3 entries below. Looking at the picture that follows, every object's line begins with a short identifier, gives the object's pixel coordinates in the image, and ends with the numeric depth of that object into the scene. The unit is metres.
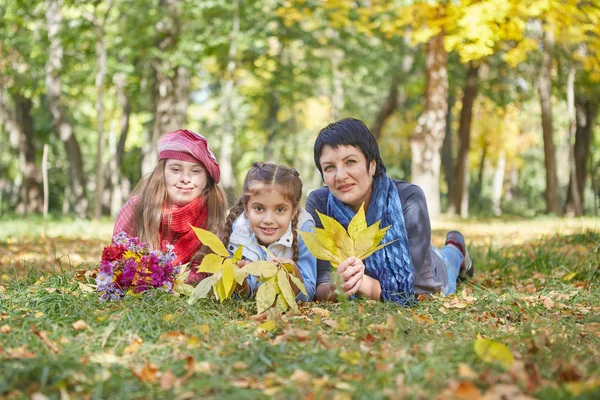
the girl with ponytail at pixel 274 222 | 3.61
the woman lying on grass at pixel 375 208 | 3.63
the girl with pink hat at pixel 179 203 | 4.02
